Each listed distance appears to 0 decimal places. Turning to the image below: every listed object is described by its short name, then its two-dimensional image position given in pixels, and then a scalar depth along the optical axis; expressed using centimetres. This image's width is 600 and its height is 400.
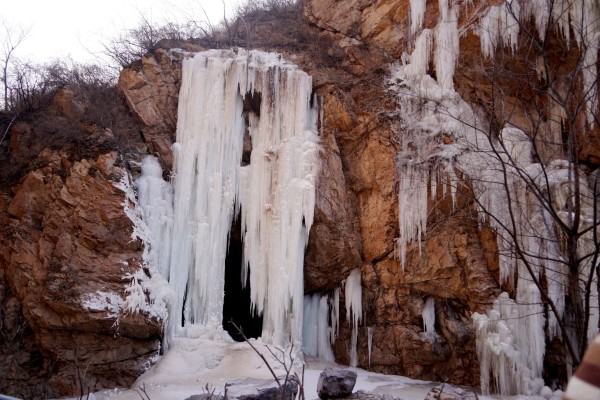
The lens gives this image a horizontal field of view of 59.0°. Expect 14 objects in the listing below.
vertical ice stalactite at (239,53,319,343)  1153
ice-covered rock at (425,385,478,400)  711
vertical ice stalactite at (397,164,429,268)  1150
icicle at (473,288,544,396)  961
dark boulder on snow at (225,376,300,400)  767
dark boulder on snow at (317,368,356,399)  816
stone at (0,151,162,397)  1009
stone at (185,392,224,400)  779
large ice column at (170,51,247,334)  1130
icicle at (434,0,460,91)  1238
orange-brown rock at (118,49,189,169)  1270
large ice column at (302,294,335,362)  1238
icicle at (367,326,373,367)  1191
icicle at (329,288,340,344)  1246
